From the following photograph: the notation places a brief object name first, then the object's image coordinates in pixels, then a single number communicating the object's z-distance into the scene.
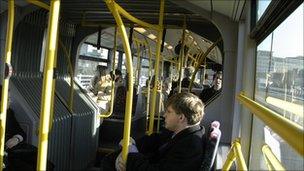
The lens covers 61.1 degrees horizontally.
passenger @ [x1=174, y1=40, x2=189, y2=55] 4.42
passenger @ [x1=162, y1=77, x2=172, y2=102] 6.85
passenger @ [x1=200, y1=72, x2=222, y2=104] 3.88
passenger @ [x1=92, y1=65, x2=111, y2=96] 4.74
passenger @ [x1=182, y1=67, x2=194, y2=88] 5.44
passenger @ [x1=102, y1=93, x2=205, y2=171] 1.37
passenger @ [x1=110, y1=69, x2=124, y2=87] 4.37
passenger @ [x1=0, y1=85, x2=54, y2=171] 2.23
